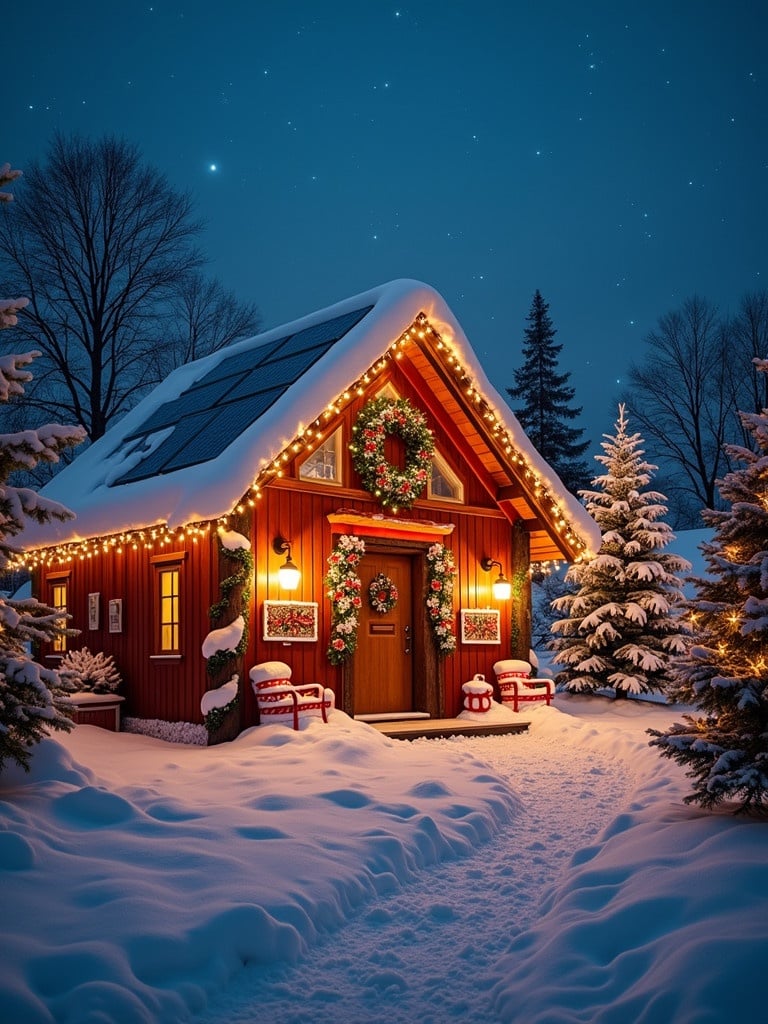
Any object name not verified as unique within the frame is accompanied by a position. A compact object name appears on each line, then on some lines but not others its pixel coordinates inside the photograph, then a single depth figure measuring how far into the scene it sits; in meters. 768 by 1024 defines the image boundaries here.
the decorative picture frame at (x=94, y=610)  13.51
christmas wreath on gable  12.61
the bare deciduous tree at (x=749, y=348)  31.25
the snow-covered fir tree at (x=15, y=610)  6.38
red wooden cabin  11.06
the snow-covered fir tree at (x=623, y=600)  15.84
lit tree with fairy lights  5.94
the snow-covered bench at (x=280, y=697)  10.88
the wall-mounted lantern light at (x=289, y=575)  11.40
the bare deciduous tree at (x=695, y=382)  31.73
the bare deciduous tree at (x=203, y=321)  27.23
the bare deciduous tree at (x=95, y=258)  23.55
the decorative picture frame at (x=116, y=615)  12.91
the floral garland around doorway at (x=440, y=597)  13.29
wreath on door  12.83
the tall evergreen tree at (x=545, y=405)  35.69
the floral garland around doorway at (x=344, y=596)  12.02
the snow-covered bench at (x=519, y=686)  14.05
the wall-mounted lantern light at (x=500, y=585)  14.24
